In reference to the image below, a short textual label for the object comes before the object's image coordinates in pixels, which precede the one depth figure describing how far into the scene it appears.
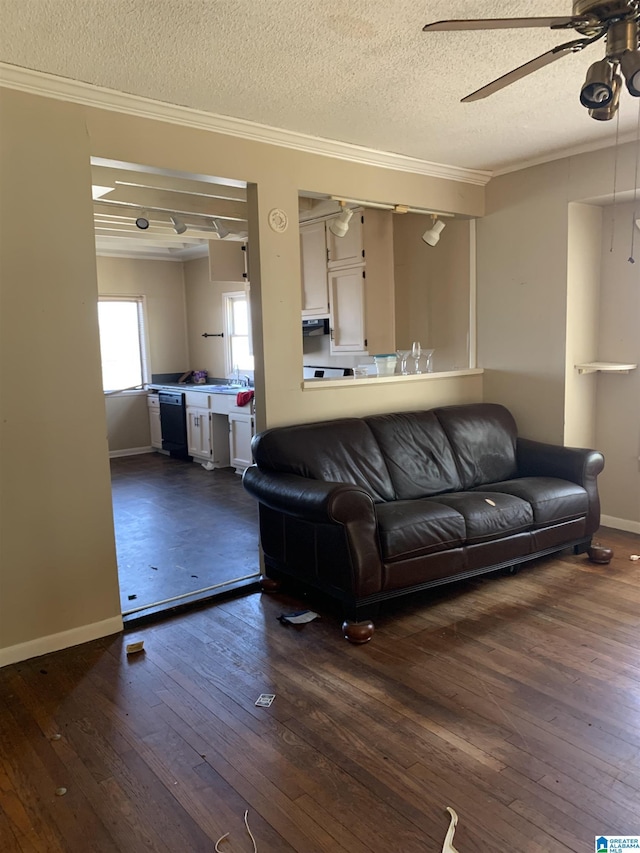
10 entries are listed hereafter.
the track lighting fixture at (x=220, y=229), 5.05
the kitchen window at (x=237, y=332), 7.38
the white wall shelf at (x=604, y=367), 4.16
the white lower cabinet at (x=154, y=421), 7.61
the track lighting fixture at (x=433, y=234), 4.32
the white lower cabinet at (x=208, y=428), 6.57
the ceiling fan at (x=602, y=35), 1.79
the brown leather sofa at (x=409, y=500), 2.88
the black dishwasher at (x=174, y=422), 7.10
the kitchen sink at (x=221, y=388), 6.52
